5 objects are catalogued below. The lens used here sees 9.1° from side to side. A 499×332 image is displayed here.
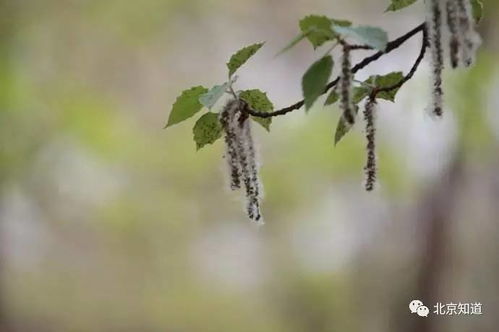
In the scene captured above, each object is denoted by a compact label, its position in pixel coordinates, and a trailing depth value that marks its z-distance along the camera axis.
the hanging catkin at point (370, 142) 2.36
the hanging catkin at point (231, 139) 2.36
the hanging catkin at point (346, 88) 2.24
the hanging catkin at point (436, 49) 2.28
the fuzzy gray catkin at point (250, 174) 2.37
